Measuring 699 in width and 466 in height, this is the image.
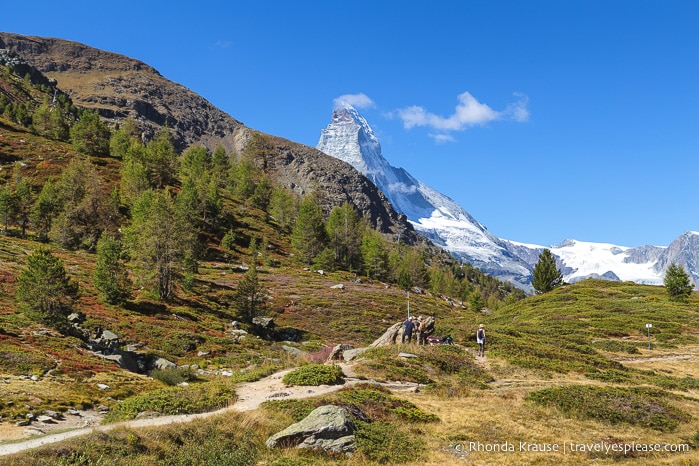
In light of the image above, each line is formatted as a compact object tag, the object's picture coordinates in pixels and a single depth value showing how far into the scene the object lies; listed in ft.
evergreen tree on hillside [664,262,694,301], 239.71
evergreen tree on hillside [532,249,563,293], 325.83
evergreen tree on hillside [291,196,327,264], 321.93
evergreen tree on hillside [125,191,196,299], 159.63
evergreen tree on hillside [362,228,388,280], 355.97
